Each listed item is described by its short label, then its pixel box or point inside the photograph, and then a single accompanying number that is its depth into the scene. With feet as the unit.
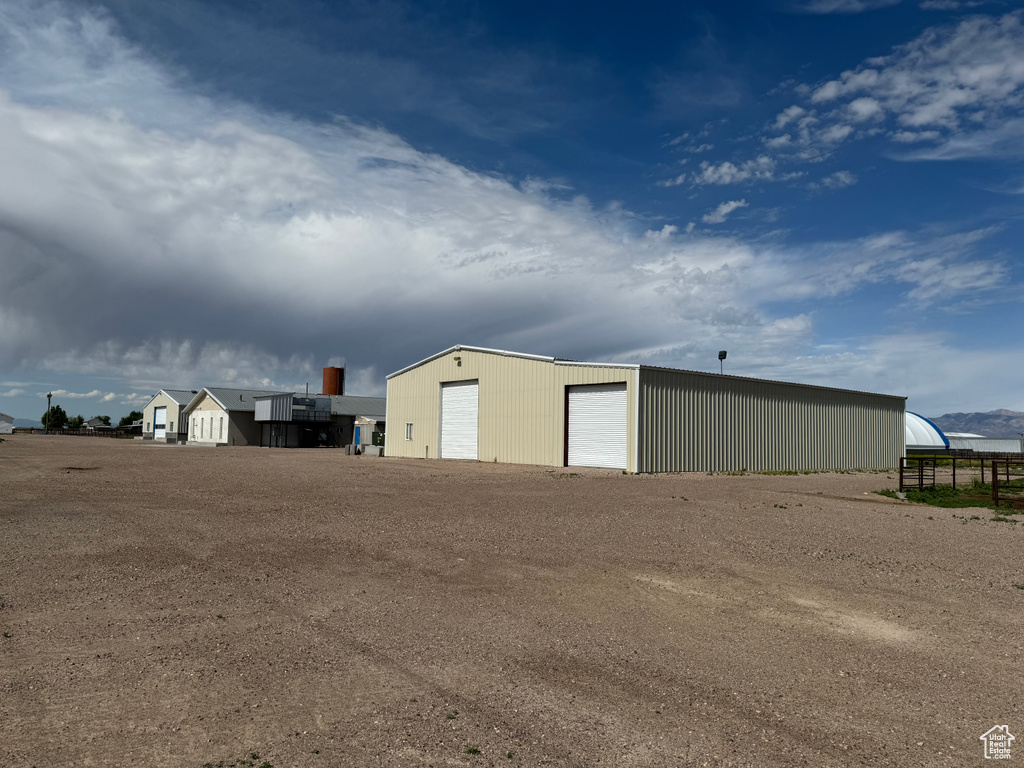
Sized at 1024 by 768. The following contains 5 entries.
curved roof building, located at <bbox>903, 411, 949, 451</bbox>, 194.90
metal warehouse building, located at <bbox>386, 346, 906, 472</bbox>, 96.84
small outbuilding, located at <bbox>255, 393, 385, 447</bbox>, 203.00
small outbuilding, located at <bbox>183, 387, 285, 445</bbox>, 214.90
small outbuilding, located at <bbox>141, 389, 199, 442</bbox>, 256.52
